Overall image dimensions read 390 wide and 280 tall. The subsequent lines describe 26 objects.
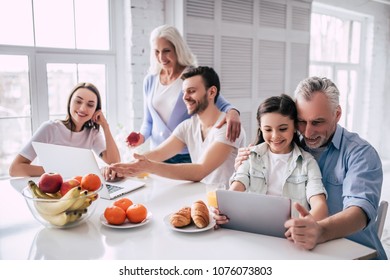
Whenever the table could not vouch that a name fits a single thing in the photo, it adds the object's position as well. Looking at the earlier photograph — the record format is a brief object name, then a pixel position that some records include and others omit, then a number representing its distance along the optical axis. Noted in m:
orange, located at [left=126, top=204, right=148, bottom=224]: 1.24
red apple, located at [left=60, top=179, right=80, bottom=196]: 1.19
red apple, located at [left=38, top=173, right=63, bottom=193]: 1.17
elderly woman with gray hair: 2.24
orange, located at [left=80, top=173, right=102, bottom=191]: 1.24
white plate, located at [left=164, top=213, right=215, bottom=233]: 1.17
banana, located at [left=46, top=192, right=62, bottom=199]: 1.19
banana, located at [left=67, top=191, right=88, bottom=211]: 1.18
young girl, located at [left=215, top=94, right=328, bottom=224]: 1.40
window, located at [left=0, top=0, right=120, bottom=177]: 2.64
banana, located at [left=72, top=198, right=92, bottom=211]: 1.21
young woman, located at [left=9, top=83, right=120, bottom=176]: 2.10
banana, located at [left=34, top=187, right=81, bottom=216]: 1.15
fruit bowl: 1.16
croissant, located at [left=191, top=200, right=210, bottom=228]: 1.19
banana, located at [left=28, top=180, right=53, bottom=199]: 1.17
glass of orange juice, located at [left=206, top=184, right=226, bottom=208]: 1.39
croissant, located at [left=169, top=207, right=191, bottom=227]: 1.19
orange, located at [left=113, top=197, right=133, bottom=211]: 1.28
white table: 1.05
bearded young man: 1.76
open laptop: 1.45
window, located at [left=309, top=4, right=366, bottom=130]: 4.96
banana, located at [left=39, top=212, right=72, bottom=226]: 1.18
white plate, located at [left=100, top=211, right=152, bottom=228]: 1.22
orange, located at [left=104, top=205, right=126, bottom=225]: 1.23
